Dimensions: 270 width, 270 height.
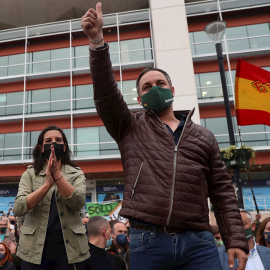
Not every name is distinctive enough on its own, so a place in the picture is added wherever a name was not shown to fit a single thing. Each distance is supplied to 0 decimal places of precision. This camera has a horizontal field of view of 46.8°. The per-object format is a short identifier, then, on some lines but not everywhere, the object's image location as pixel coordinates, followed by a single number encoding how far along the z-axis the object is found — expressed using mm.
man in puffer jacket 1677
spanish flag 7379
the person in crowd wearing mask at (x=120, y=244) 4699
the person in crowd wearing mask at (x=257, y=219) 5502
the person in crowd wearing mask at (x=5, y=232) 9680
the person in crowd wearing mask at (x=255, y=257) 3523
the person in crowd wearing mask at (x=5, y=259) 4277
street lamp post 8016
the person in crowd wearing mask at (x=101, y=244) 3684
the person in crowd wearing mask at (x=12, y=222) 11250
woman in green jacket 2469
